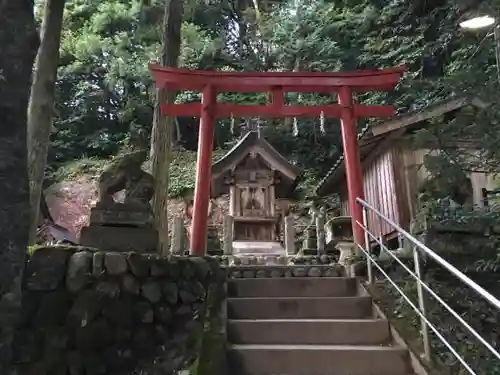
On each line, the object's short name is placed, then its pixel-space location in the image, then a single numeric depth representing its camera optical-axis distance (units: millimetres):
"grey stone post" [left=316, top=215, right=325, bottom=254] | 11211
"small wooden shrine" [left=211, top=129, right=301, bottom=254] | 12695
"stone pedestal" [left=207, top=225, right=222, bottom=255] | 12320
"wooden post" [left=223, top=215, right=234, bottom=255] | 11492
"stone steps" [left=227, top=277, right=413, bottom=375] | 3932
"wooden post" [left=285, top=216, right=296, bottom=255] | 11422
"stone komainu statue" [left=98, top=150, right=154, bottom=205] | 5148
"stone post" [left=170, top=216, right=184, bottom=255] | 9496
